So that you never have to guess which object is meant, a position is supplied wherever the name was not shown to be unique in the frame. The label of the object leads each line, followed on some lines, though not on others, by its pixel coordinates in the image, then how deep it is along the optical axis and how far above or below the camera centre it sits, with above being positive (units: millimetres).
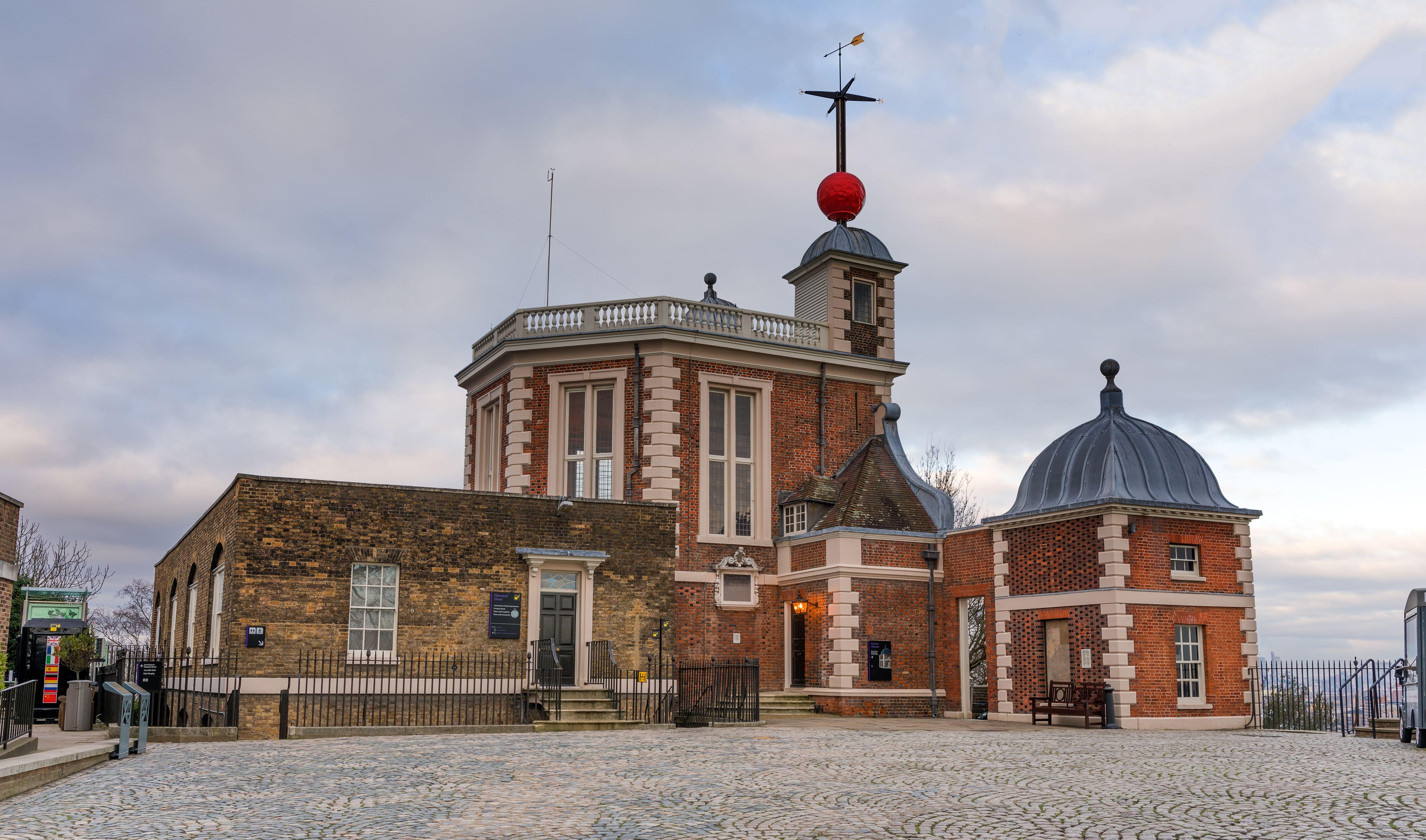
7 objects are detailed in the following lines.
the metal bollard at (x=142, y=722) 15289 -1632
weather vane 34219 +14199
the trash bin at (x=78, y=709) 19344 -1839
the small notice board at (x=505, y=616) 22031 -334
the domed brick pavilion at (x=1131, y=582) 21812 +378
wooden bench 21719 -1829
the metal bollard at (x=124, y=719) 14664 -1525
